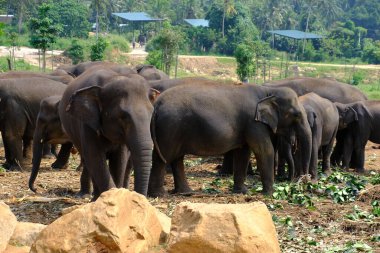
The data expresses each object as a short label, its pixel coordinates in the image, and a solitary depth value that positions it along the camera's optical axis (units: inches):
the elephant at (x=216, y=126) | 453.1
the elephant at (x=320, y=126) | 546.6
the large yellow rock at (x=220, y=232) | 265.7
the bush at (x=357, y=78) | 2265.4
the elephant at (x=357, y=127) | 655.1
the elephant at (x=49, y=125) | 482.9
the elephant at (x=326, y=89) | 738.8
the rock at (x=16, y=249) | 289.0
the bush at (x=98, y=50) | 1654.8
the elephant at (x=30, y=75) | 623.9
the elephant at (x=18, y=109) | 571.2
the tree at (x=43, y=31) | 1545.3
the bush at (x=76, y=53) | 2177.7
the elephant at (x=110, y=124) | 357.1
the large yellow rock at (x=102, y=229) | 269.1
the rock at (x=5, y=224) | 287.0
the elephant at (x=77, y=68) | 801.6
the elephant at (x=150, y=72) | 766.5
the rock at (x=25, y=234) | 298.8
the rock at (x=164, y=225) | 291.4
